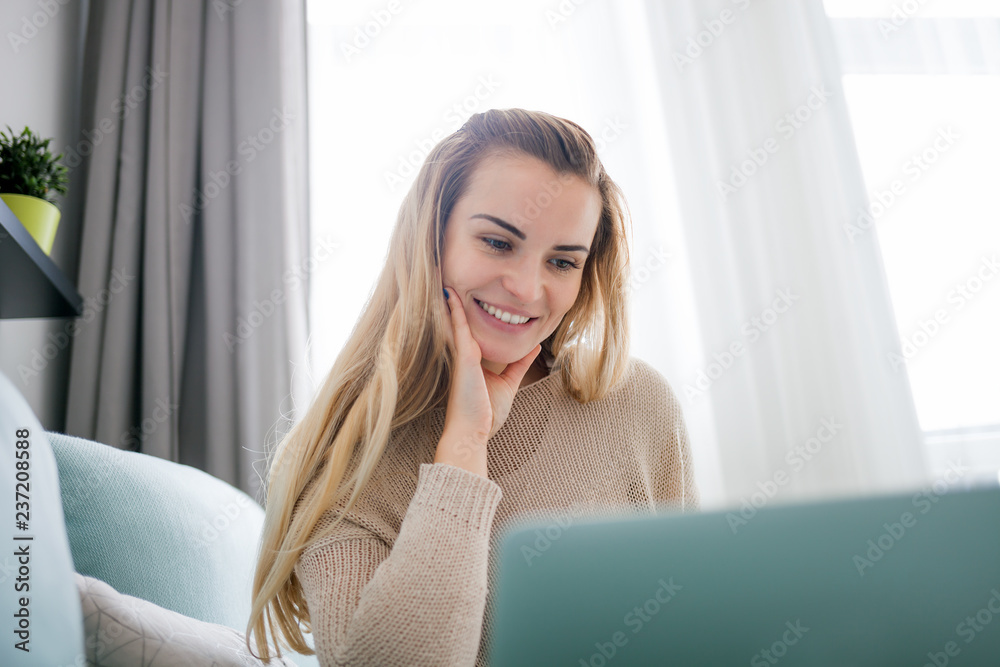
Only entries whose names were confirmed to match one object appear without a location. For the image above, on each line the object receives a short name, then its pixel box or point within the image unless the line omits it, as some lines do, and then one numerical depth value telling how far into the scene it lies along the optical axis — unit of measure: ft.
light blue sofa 1.94
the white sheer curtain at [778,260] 6.91
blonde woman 2.63
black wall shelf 3.07
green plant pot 3.76
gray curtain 5.87
